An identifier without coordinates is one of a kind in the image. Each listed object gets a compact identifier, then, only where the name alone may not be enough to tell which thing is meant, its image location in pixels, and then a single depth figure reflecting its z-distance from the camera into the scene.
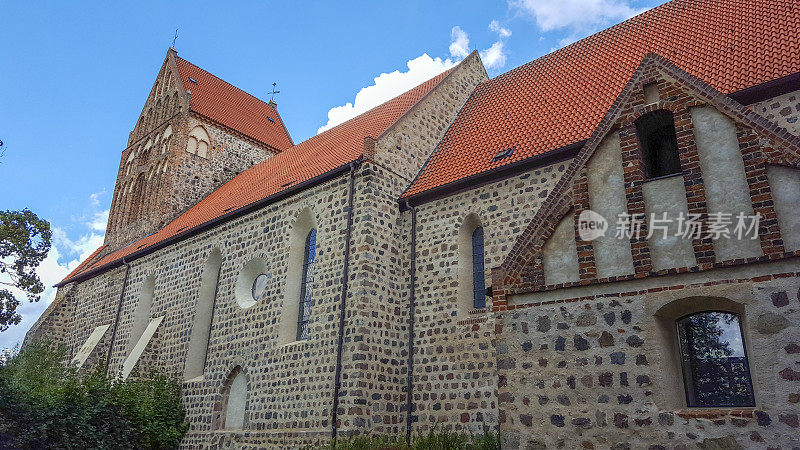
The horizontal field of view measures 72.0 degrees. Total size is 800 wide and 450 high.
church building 5.90
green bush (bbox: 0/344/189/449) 12.09
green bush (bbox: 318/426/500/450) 9.61
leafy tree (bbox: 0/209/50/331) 16.28
